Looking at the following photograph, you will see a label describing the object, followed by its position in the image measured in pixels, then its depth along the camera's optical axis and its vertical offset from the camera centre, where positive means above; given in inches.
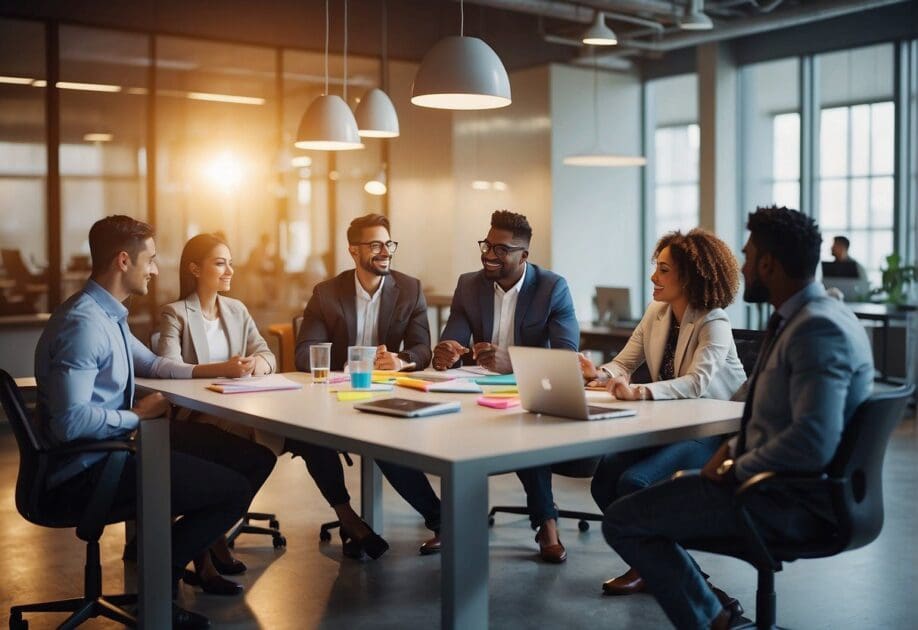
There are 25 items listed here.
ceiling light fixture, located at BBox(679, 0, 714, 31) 323.9 +72.4
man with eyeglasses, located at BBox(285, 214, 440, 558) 181.0 -11.1
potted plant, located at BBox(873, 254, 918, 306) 358.6 -8.9
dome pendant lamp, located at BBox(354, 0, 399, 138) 206.8 +26.8
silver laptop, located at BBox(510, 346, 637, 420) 118.7 -15.3
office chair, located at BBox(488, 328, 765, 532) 160.4 -16.5
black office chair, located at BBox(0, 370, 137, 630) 125.5 -27.8
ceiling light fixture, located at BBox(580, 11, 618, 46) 290.2 +59.8
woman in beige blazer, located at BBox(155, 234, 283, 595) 168.4 -12.6
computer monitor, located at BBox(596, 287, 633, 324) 323.6 -16.4
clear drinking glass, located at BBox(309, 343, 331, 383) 158.4 -16.4
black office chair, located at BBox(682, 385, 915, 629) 103.9 -23.7
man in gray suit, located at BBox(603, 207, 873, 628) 102.1 -17.8
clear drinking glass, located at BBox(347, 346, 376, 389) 149.0 -16.0
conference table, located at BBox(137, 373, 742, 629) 98.3 -19.6
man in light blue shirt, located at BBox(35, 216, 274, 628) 126.1 -17.8
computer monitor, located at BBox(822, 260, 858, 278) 362.0 -5.9
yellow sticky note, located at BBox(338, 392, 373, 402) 140.3 -19.3
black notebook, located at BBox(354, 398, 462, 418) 123.4 -18.6
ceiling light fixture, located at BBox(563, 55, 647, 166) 365.1 +32.2
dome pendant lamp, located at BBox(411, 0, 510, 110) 155.4 +26.7
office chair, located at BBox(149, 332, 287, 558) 177.5 -48.2
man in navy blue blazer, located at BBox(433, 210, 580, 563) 173.8 -11.1
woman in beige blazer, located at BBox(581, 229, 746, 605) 140.9 -14.4
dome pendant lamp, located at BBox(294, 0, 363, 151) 194.1 +23.5
